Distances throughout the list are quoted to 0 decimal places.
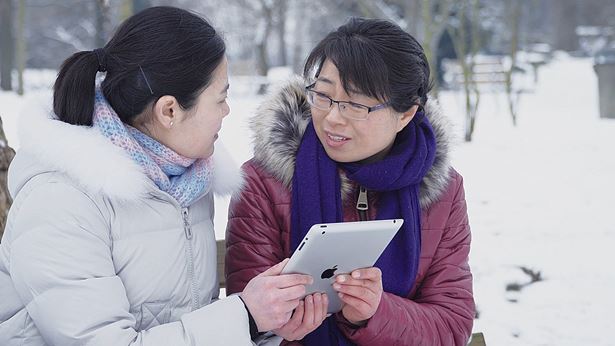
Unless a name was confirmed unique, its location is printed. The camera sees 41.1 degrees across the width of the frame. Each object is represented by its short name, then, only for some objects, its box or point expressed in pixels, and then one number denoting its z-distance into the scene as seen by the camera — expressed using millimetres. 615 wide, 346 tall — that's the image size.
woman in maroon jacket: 2398
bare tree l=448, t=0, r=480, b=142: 10217
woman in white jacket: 1846
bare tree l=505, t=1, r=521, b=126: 11219
